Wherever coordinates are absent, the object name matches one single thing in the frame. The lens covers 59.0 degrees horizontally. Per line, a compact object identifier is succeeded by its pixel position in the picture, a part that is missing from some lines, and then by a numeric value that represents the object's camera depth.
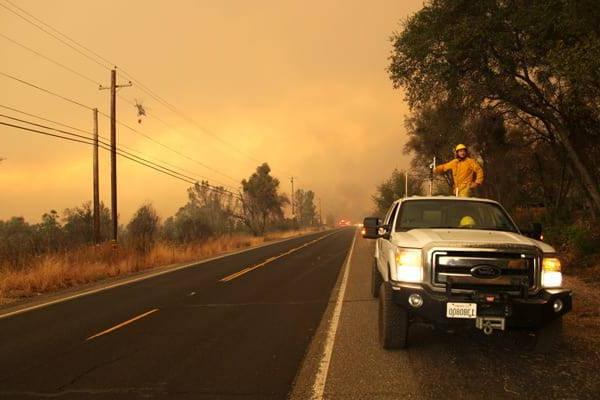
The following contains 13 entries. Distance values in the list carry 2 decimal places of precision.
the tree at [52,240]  20.38
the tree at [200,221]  38.06
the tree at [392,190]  56.37
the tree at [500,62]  15.77
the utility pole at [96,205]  23.97
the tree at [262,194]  76.38
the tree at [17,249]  17.14
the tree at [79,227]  27.03
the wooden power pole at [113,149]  24.81
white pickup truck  5.80
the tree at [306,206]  172.00
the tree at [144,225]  28.06
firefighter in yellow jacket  9.80
